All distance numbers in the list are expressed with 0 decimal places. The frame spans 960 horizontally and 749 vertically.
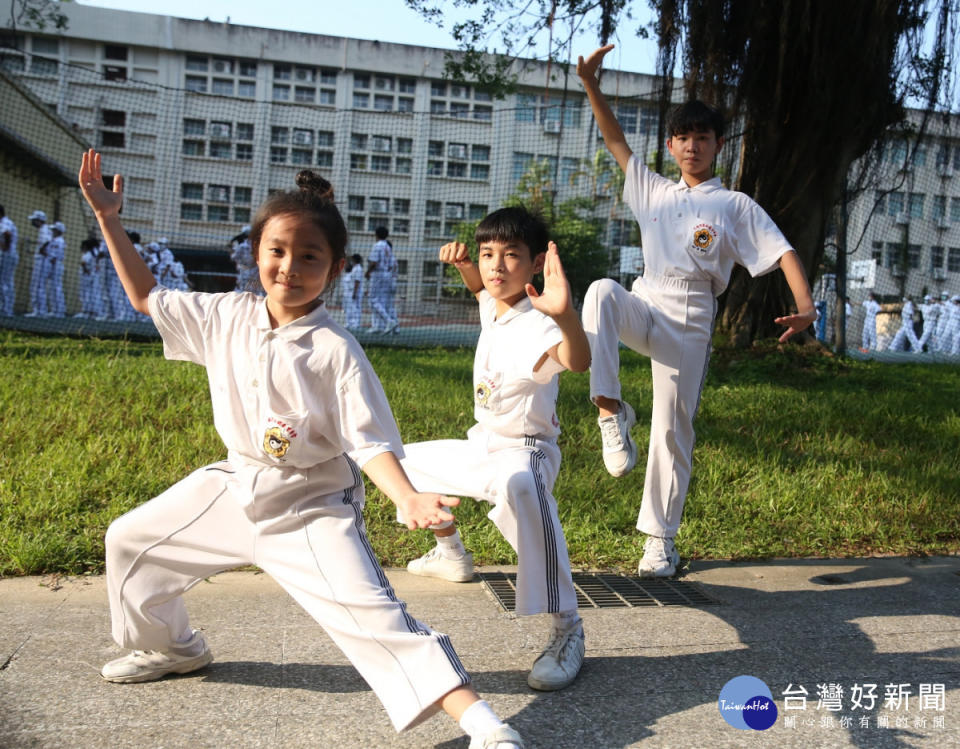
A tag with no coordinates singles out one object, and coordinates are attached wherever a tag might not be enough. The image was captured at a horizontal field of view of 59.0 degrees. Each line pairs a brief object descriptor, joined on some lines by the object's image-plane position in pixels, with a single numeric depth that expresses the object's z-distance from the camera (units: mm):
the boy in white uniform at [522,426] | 2867
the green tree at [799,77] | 7812
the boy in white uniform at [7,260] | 17078
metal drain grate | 3791
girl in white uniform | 2254
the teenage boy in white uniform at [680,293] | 4117
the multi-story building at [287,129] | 18125
